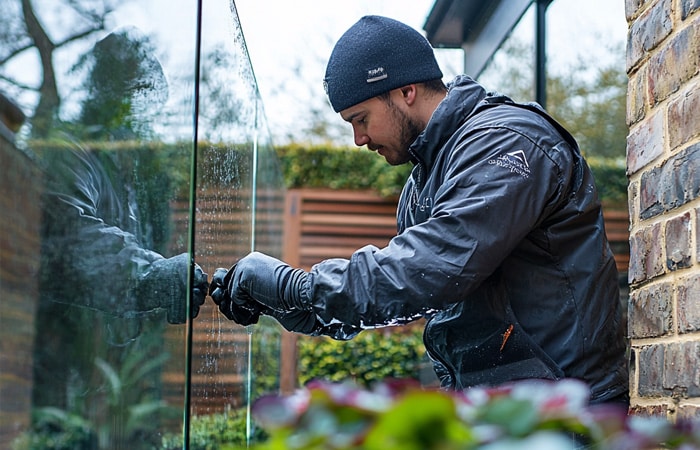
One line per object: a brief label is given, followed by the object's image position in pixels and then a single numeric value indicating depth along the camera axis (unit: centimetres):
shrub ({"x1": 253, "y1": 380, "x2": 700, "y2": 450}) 54
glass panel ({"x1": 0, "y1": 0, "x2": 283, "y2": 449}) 97
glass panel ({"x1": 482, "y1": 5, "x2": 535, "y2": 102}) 375
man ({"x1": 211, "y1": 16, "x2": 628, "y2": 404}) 152
